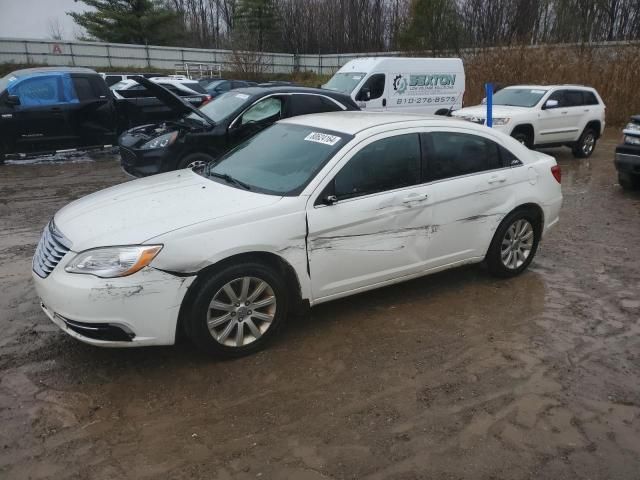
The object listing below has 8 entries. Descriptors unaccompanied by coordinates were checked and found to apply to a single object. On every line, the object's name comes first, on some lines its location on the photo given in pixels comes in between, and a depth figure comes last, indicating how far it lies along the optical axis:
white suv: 11.67
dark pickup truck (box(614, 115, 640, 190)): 8.32
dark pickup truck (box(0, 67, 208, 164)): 10.52
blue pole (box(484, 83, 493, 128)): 9.00
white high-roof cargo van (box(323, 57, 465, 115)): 13.45
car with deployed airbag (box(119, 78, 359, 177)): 8.13
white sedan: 3.32
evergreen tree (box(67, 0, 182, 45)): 43.34
